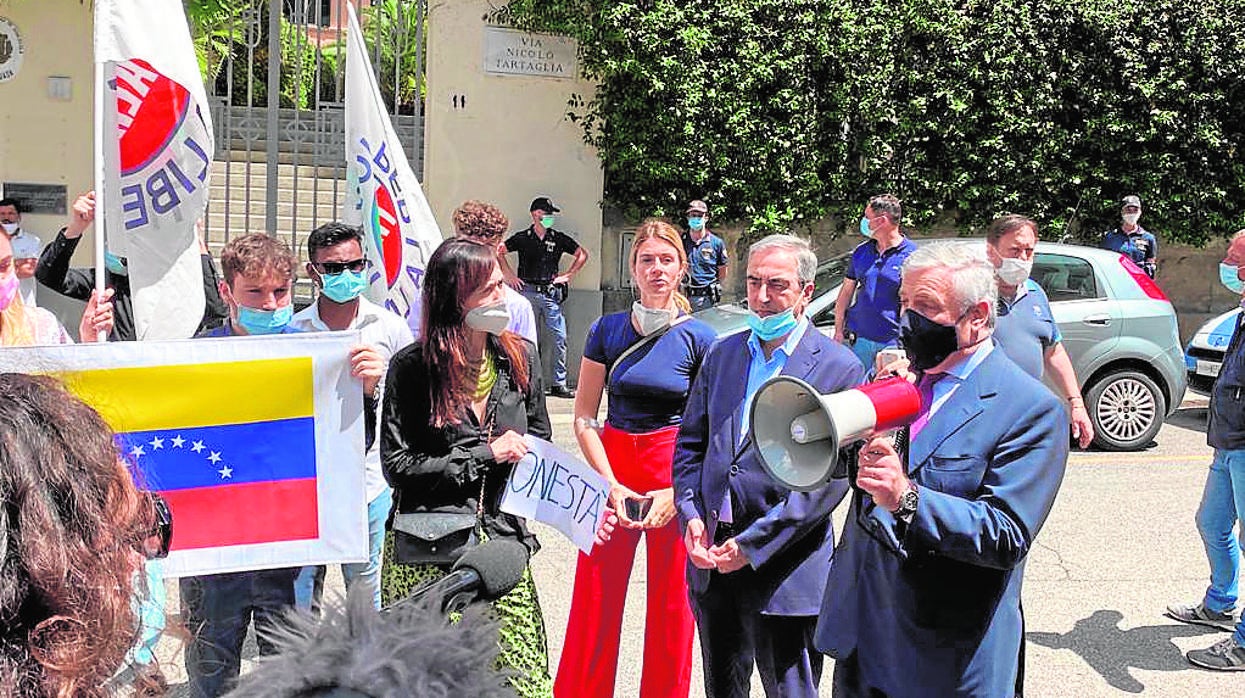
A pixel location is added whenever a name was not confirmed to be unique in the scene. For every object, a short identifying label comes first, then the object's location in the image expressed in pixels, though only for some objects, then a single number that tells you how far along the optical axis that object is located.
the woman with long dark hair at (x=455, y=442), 3.66
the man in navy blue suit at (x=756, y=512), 3.90
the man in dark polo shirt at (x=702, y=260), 13.39
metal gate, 13.28
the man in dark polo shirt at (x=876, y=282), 9.55
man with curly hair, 5.86
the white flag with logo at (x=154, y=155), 4.74
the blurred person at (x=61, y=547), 1.33
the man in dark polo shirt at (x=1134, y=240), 14.23
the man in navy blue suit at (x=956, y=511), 2.99
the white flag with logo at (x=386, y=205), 5.89
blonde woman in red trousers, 4.56
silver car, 10.30
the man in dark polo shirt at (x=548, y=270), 12.86
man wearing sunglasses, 4.50
